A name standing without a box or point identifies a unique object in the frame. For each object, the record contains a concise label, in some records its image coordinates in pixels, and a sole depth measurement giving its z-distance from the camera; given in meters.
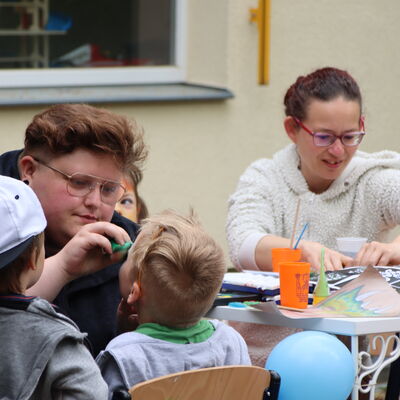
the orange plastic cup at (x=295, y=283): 6.10
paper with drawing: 6.00
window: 12.52
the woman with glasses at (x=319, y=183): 8.13
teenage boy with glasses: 6.11
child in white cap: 4.46
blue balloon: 5.61
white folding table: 5.80
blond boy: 5.15
